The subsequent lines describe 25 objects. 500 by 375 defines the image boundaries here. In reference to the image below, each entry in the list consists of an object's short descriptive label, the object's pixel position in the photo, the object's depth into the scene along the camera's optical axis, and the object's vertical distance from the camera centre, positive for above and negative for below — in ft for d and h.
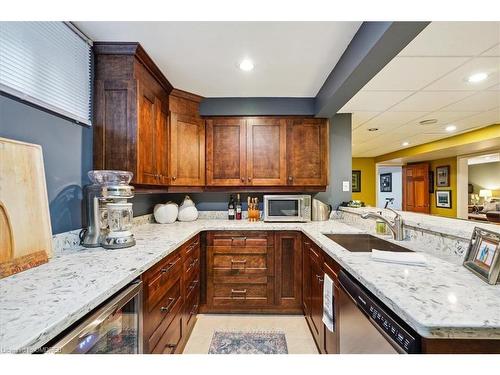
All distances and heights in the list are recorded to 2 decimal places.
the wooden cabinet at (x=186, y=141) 8.26 +1.78
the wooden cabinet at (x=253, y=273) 7.93 -2.75
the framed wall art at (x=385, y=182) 34.73 +1.14
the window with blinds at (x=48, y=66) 3.84 +2.31
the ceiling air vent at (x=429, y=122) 10.76 +3.15
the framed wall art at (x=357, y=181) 22.18 +0.86
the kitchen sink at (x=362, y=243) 5.37 -1.31
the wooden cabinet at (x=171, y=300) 4.30 -2.43
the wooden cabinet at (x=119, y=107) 5.80 +2.05
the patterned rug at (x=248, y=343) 6.23 -4.17
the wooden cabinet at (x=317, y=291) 4.86 -2.73
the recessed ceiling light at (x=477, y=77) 6.50 +3.14
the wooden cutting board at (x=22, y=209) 3.49 -0.30
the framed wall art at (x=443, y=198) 19.11 -0.65
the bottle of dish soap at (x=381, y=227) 6.62 -1.02
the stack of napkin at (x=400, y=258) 4.03 -1.17
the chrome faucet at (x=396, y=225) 5.93 -0.89
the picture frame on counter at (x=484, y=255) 3.18 -0.95
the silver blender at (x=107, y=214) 4.95 -0.50
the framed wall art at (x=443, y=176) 19.24 +1.18
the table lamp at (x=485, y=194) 25.19 -0.39
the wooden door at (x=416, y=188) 21.06 +0.22
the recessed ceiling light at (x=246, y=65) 6.35 +3.41
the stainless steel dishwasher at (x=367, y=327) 2.59 -1.73
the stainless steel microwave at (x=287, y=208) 8.97 -0.66
